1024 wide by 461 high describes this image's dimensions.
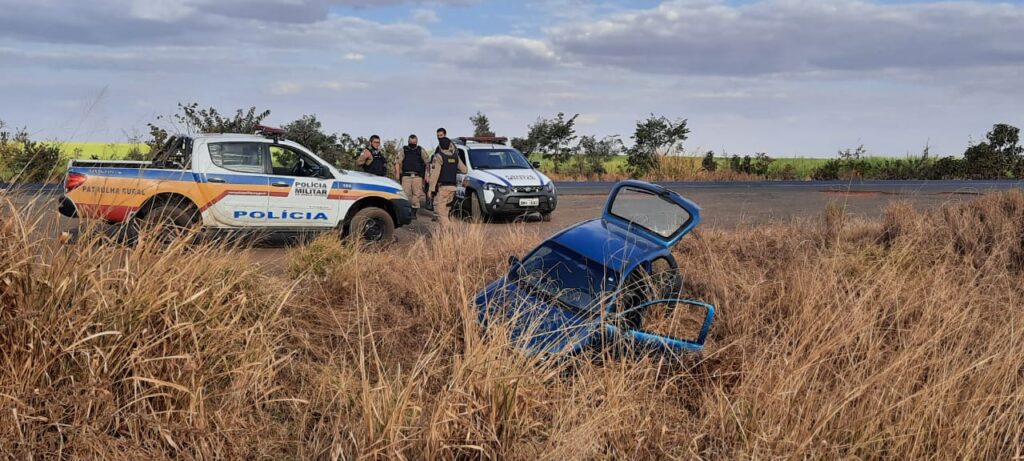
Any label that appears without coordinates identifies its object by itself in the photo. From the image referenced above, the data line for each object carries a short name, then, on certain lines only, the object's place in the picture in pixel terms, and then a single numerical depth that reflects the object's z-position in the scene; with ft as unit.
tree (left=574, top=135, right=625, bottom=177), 107.24
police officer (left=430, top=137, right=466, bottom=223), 46.60
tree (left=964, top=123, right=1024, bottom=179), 109.50
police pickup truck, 33.32
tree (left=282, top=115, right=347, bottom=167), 83.76
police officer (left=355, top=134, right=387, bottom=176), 50.65
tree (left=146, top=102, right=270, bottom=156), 75.77
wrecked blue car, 17.97
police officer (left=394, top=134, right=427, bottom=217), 52.65
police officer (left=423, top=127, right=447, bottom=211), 51.57
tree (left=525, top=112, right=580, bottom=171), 107.14
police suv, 49.98
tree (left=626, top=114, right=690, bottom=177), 104.01
